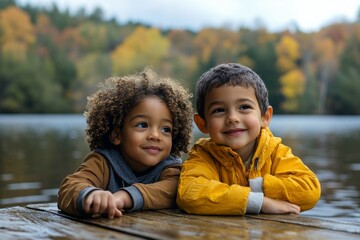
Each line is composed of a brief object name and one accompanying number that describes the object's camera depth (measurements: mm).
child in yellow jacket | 2971
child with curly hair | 3230
